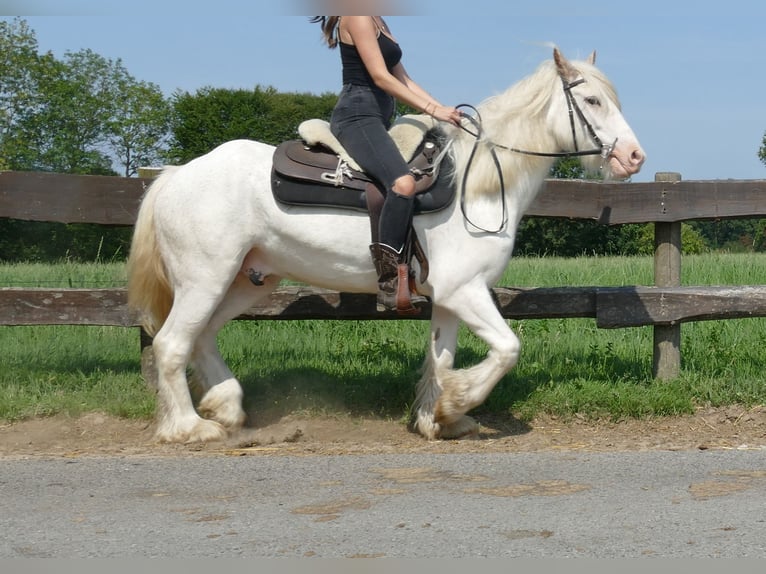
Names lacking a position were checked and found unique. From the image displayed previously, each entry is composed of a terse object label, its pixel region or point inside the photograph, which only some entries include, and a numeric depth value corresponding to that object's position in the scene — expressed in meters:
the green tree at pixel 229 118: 33.25
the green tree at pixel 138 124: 36.00
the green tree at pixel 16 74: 37.34
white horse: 6.00
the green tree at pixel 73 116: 31.42
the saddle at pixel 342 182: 5.95
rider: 5.78
